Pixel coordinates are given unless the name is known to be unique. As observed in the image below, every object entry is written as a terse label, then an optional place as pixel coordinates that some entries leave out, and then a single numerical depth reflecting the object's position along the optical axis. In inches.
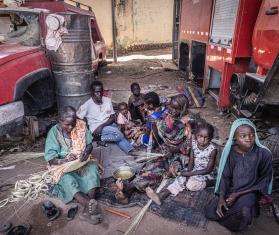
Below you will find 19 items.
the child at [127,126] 194.9
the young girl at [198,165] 134.3
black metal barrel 193.8
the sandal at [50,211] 122.0
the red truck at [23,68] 170.1
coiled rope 137.1
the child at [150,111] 180.9
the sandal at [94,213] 118.3
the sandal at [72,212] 122.4
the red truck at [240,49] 158.7
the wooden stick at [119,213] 123.1
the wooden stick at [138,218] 116.3
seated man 187.0
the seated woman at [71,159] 131.1
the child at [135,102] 213.9
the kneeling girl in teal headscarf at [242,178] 109.8
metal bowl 141.6
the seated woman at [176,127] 158.4
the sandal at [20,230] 110.9
